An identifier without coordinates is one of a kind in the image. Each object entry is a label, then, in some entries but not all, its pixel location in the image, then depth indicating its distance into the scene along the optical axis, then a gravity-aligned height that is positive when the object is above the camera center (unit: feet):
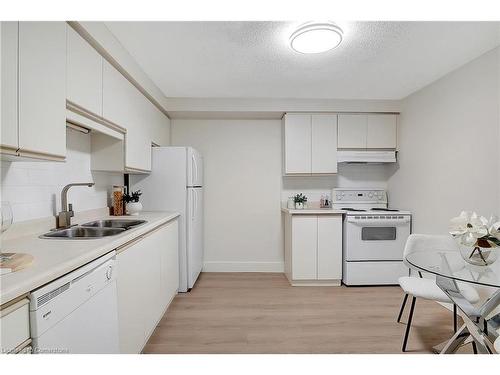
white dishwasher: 3.13 -1.68
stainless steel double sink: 5.94 -0.99
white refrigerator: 10.36 -0.05
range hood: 12.08 +1.37
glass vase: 5.16 -1.34
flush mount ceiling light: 6.01 +3.47
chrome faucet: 6.29 -0.60
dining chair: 6.56 -2.52
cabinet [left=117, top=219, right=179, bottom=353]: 5.39 -2.33
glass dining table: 4.80 -2.02
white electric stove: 10.89 -2.36
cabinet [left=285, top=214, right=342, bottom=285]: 11.12 -2.47
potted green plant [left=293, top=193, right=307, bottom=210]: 12.42 -0.62
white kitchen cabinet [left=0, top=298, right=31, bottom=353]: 2.68 -1.42
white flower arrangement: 4.86 -0.82
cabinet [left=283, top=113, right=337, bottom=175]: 11.98 +1.99
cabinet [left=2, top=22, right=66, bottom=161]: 3.74 +1.51
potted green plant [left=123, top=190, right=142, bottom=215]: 9.08 -0.50
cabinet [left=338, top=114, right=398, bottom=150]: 12.09 +2.48
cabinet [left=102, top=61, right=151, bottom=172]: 6.79 +2.10
